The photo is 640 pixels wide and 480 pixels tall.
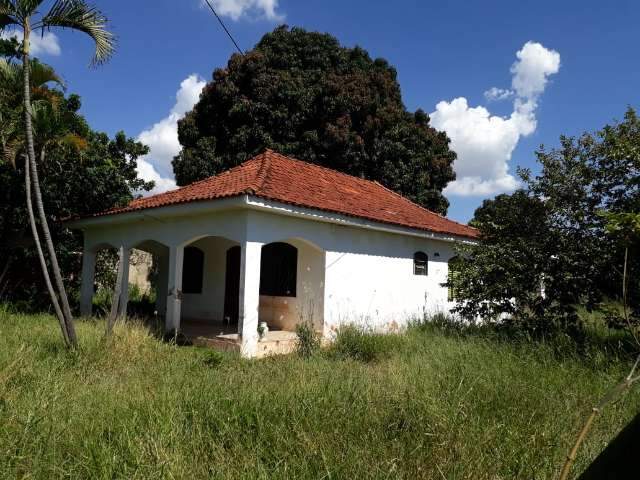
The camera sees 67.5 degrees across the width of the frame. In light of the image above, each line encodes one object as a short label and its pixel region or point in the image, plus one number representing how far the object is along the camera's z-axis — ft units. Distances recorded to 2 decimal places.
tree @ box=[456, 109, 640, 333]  24.75
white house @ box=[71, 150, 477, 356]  29.96
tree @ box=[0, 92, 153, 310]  38.86
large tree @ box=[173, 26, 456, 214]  62.18
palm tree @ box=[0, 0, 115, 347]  22.66
